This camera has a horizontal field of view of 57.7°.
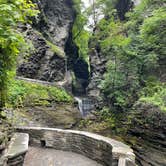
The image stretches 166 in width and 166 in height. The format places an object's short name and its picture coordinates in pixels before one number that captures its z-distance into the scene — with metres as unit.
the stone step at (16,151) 2.80
